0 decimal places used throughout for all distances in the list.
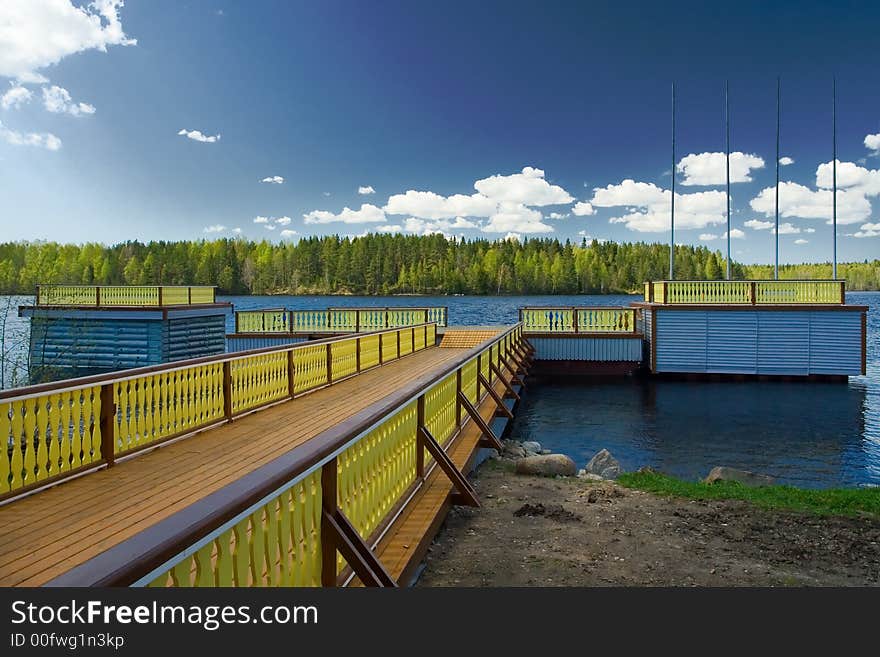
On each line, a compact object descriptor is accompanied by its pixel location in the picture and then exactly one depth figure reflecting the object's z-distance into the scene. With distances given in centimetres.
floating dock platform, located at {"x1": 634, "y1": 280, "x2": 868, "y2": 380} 2433
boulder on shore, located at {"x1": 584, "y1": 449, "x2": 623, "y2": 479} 1138
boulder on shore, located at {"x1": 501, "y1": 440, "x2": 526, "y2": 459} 1225
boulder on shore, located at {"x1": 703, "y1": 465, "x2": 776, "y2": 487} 1013
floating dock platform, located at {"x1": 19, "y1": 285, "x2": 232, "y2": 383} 2447
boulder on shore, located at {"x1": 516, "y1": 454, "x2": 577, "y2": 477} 990
